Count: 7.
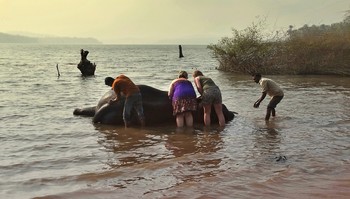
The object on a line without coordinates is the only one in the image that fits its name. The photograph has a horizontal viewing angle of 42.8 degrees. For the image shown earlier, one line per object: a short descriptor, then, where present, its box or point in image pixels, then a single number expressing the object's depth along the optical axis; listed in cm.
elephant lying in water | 1223
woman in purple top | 1138
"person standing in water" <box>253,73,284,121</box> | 1255
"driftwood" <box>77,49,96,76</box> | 3466
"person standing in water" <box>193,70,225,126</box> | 1159
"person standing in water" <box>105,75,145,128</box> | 1148
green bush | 3023
